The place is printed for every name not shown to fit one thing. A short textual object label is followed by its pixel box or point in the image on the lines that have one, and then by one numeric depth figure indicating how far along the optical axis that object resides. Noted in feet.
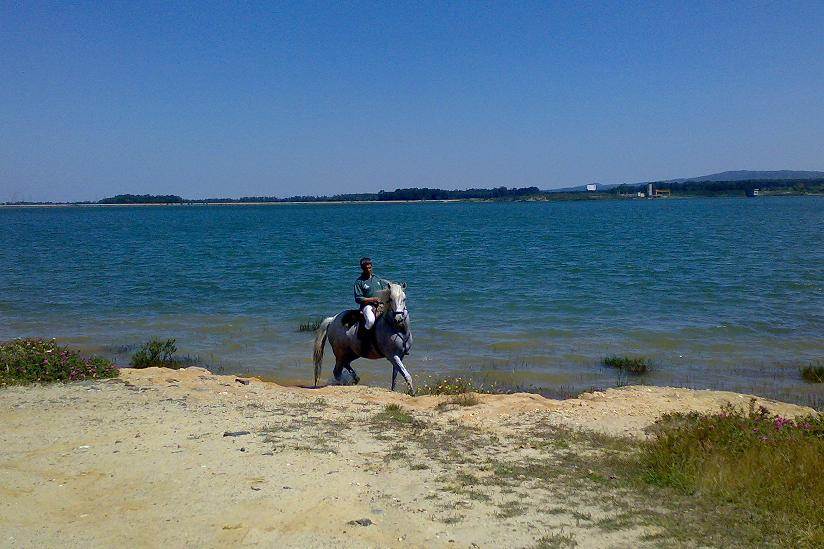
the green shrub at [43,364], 39.50
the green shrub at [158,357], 51.69
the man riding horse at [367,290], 41.88
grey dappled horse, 40.11
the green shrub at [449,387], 39.91
